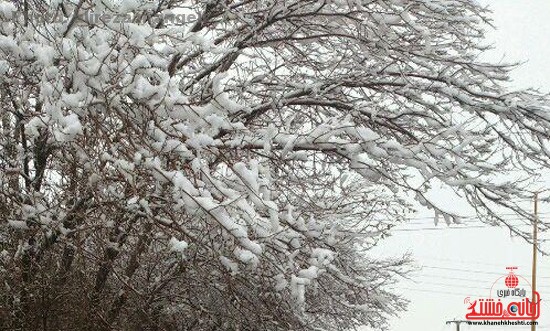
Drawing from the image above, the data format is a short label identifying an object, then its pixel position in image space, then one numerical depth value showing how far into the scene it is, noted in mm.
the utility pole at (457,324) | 41125
